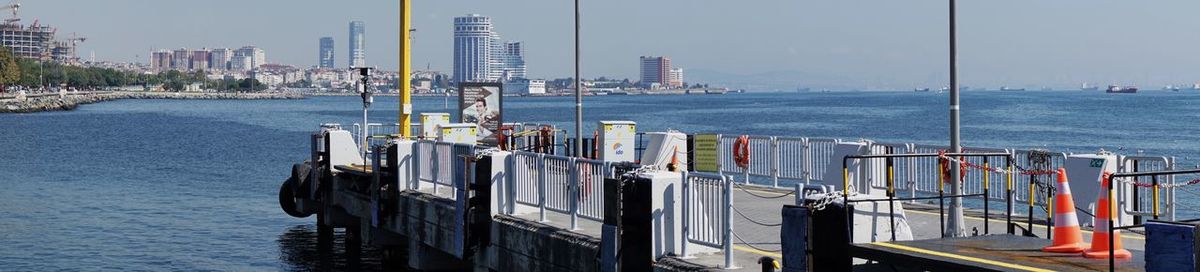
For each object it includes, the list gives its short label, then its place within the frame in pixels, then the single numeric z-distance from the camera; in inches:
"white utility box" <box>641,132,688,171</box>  1085.1
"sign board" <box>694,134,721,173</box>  1106.3
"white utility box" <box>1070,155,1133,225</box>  706.2
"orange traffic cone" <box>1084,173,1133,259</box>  479.5
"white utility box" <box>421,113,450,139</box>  1238.3
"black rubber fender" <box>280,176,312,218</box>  1290.6
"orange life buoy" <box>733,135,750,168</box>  1055.6
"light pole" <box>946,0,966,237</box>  624.7
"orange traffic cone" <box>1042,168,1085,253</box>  498.3
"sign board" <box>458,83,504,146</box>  1240.8
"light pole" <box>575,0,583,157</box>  1046.5
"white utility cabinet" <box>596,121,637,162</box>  1132.5
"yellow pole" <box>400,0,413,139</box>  1219.7
